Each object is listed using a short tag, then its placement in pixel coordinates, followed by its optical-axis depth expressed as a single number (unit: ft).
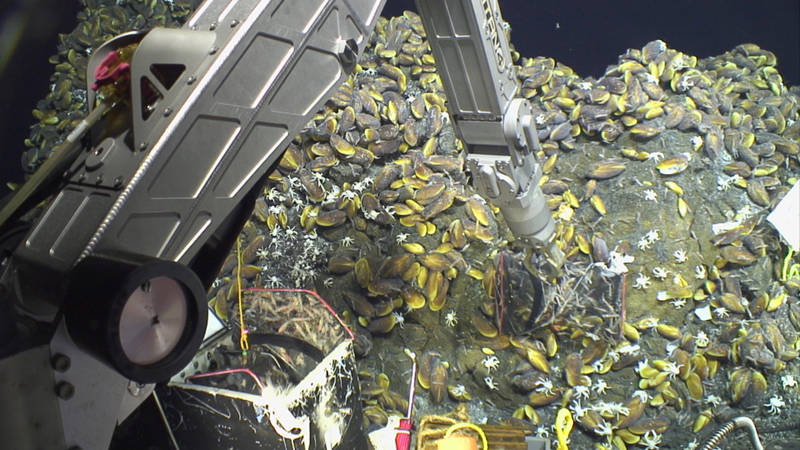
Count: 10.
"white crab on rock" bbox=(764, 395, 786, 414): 5.62
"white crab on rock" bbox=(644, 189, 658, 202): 6.66
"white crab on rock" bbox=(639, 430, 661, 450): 5.58
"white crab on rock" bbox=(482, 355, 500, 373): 6.14
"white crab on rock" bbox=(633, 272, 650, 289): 6.25
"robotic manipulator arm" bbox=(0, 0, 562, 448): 2.49
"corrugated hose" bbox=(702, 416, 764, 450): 5.32
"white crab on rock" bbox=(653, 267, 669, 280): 6.23
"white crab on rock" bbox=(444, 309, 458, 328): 6.46
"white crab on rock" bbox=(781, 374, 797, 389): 5.68
